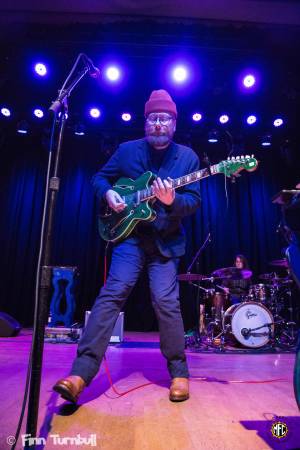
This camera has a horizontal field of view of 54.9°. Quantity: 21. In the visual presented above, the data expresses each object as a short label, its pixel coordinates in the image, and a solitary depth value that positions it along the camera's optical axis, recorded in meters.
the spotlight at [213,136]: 6.98
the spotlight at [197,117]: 6.67
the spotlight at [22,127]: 7.04
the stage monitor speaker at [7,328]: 5.04
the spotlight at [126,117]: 6.82
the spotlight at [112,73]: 5.77
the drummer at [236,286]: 5.36
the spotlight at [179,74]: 5.73
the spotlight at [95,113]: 6.74
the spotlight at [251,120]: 6.62
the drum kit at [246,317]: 4.85
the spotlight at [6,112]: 6.57
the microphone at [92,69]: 1.87
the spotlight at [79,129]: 7.07
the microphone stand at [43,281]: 1.10
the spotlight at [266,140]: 6.96
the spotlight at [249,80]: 5.80
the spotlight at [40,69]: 5.73
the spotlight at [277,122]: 6.59
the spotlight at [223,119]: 6.61
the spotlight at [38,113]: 6.74
